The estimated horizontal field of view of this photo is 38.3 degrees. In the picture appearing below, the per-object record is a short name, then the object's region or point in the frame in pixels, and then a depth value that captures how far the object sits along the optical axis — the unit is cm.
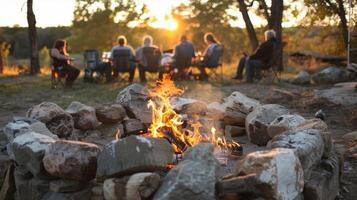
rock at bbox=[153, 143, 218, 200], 327
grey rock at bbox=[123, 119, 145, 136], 604
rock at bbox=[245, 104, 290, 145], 572
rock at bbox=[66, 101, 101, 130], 621
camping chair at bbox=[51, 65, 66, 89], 1266
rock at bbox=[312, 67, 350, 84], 1389
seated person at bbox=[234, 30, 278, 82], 1259
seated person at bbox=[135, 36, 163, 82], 1369
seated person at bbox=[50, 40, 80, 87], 1250
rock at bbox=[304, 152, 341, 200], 385
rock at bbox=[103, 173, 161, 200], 350
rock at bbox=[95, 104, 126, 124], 632
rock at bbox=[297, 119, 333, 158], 456
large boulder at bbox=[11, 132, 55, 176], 426
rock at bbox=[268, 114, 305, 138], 522
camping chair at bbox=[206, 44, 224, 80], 1390
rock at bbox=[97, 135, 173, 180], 369
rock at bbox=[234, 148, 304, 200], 338
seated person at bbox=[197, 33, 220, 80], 1389
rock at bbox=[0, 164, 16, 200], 467
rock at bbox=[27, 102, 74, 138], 564
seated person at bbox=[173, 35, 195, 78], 1346
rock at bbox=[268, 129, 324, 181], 396
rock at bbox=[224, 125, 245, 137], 637
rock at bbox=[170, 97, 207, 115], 665
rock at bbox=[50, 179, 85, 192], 401
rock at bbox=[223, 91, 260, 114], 643
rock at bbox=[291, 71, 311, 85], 1391
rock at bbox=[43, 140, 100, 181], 395
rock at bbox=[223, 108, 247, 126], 643
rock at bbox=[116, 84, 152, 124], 626
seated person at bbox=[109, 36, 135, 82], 1349
